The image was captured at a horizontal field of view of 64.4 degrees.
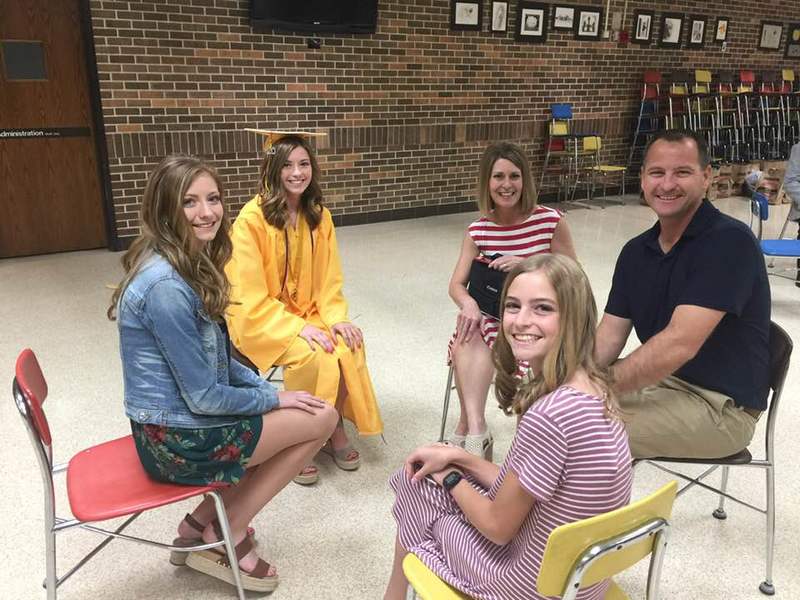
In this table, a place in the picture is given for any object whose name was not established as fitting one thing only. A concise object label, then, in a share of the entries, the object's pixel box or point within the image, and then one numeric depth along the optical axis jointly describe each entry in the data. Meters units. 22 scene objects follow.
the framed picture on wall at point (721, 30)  8.89
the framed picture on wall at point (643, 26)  8.06
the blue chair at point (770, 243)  4.06
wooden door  4.93
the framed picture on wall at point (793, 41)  9.87
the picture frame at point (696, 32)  8.63
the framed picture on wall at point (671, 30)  8.35
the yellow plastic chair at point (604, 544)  1.04
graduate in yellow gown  2.39
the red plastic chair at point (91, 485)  1.48
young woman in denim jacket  1.59
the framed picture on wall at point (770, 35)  9.50
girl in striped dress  1.17
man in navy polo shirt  1.70
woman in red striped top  2.37
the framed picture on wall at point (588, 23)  7.58
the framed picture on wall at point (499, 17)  6.92
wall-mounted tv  5.58
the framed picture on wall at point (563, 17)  7.37
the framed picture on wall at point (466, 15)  6.68
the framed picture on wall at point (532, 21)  7.11
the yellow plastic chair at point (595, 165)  7.88
